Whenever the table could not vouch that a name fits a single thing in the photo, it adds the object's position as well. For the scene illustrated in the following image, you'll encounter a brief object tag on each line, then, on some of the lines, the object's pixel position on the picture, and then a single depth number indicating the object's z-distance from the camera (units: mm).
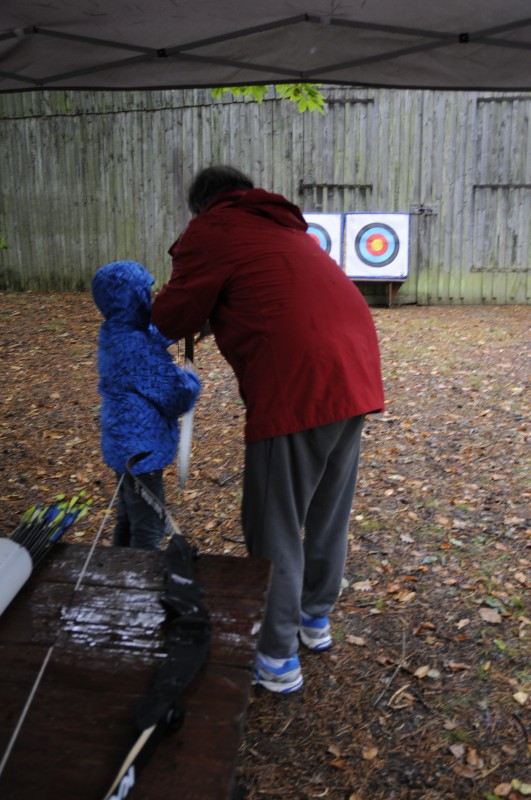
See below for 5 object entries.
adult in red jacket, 1889
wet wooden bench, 1005
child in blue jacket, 2398
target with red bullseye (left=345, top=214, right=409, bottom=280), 9008
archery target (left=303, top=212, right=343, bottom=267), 9211
